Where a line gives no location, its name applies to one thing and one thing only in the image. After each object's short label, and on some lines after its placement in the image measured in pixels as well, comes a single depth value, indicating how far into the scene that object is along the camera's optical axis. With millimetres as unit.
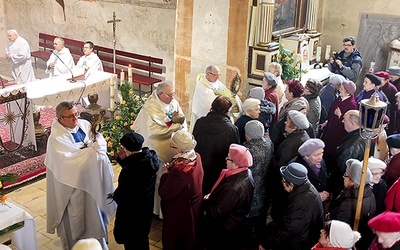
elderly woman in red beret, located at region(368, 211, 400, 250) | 3842
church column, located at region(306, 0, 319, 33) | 10742
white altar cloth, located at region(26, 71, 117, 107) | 8352
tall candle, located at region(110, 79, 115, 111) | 8234
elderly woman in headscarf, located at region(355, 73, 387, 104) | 7181
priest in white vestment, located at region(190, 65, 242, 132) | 7258
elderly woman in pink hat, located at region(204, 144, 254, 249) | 4824
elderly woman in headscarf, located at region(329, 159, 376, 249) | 4516
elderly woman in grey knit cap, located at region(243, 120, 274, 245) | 5398
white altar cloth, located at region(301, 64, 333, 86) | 9897
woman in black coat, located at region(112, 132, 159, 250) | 4793
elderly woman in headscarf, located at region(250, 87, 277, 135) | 6531
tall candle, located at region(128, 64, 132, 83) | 8019
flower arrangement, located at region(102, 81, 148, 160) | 8000
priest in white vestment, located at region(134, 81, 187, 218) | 5980
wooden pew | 11815
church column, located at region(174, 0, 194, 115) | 9672
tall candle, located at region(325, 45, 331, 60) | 11211
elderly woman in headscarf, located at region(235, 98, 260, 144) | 6148
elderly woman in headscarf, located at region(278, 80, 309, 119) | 6676
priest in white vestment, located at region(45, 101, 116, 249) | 5250
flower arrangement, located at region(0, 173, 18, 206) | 4526
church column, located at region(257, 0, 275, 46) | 8930
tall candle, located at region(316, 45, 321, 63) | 11078
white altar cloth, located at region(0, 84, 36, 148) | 7828
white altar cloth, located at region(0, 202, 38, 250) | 4402
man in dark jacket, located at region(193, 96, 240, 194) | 5770
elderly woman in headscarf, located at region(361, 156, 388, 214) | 4836
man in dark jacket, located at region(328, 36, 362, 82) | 9133
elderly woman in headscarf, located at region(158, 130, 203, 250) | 4820
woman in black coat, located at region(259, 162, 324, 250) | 4398
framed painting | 9875
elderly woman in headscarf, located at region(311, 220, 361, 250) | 3805
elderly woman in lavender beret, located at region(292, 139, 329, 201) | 5148
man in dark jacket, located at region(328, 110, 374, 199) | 5609
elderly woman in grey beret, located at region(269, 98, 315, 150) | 6195
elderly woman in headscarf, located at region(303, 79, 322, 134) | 6879
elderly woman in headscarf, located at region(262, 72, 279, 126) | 7238
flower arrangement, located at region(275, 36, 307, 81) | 8938
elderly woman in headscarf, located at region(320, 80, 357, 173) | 6781
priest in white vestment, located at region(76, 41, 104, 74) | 10609
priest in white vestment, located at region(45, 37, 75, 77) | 10720
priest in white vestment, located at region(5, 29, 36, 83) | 11359
